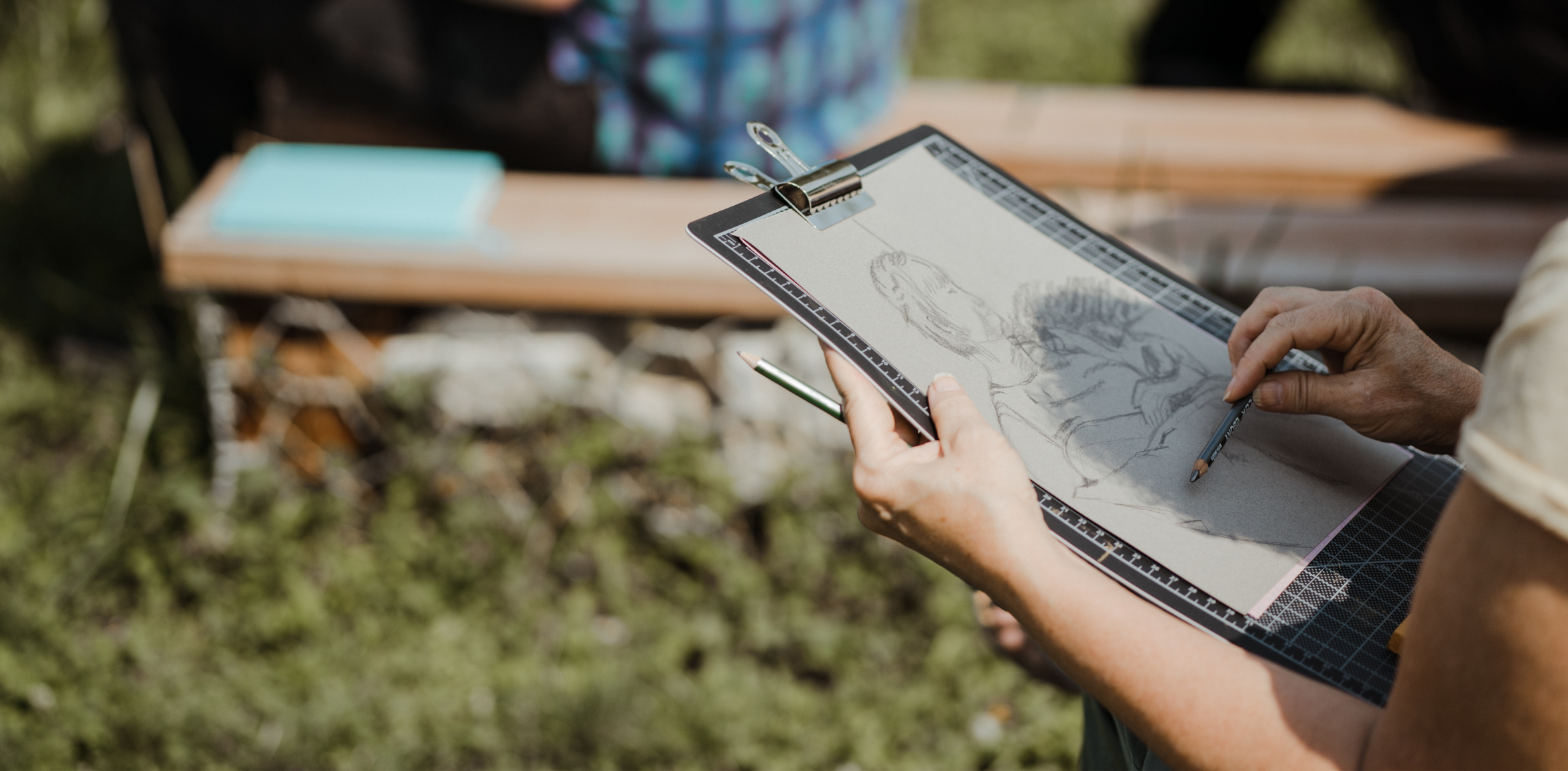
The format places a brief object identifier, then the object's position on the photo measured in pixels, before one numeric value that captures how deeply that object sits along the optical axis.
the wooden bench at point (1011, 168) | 1.89
